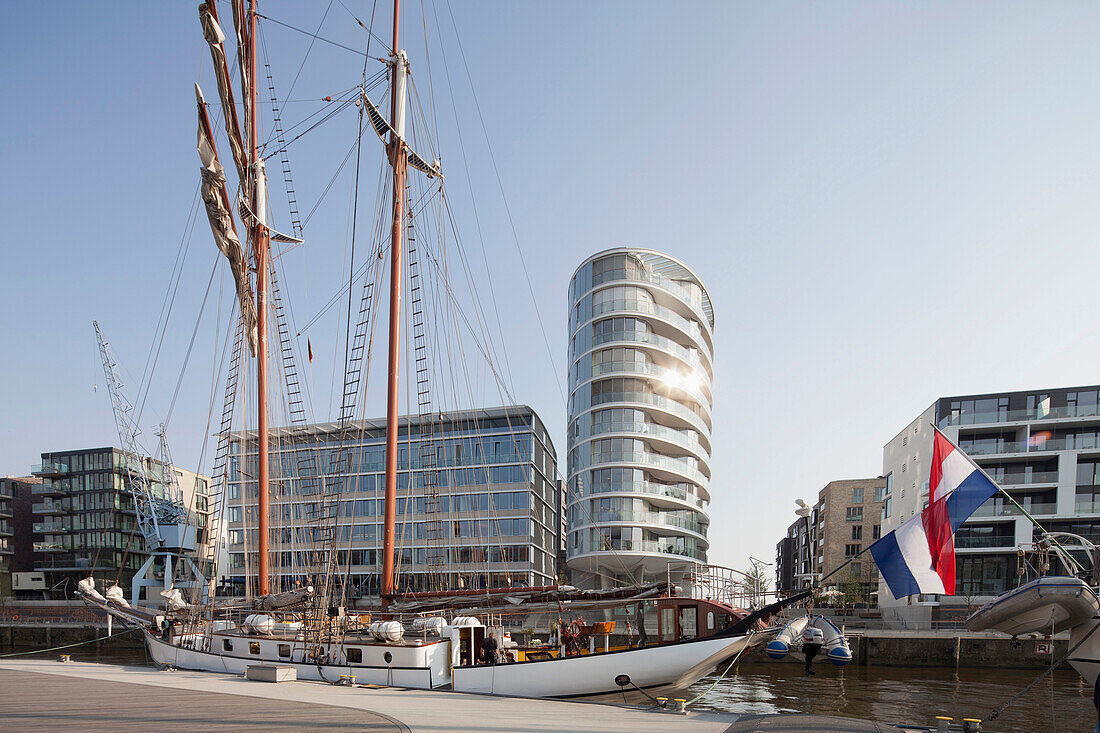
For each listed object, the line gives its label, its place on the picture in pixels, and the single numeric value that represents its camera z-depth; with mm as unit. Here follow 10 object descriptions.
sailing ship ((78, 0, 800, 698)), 19500
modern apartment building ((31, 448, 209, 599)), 95062
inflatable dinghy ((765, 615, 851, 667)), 19109
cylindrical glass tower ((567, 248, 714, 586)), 56062
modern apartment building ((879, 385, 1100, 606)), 58312
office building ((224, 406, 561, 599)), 67938
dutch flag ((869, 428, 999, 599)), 15258
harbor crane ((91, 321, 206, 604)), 92000
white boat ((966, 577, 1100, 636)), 14523
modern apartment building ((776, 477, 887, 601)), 90062
